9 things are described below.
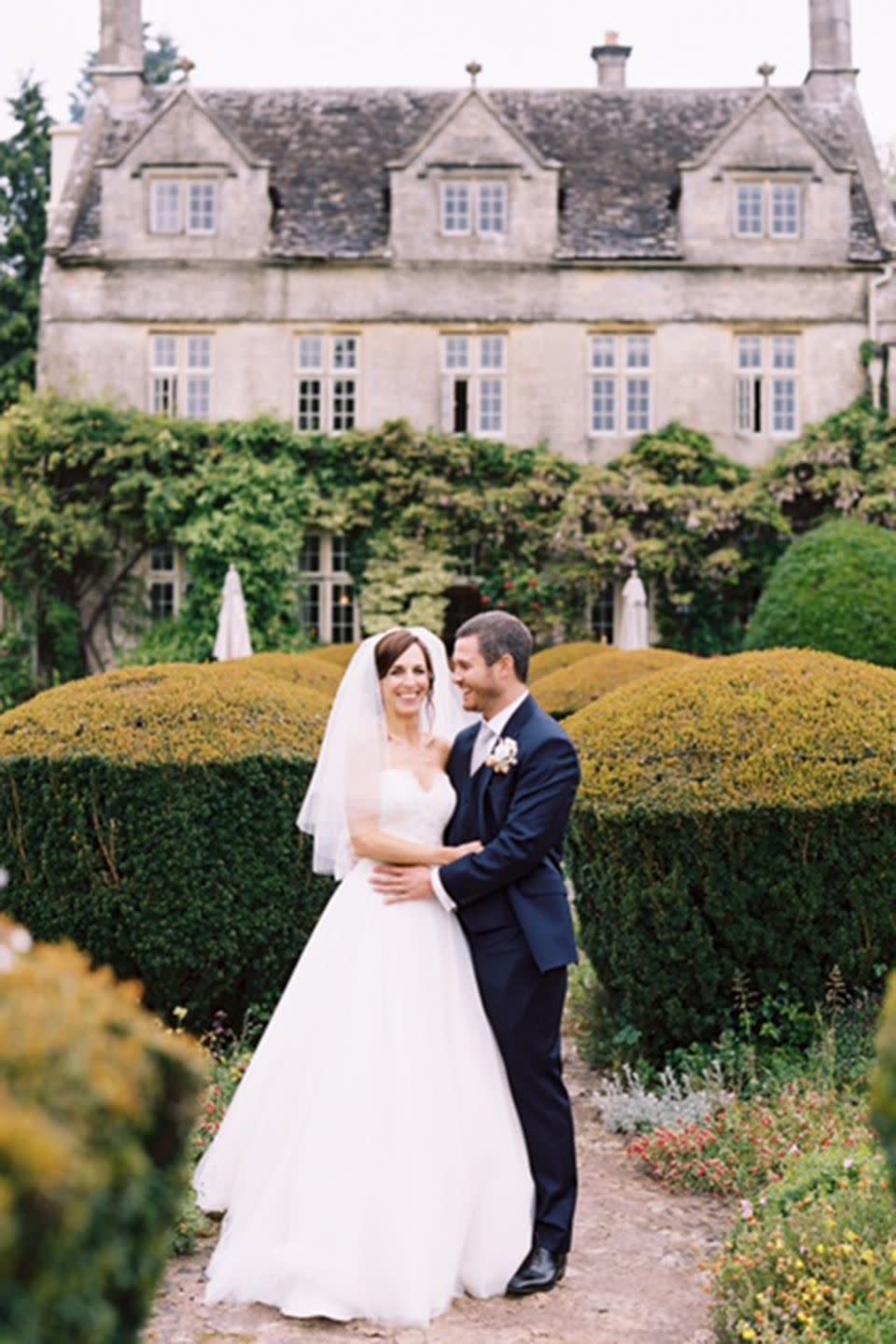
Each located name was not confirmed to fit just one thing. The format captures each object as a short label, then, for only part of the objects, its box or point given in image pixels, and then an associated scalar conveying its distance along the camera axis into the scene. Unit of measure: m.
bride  4.47
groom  4.74
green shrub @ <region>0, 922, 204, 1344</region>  1.50
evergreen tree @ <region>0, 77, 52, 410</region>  34.53
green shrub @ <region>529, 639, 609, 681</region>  19.47
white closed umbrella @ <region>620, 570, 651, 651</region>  20.53
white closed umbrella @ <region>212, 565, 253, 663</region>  17.94
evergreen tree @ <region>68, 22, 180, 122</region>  43.16
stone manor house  25.09
